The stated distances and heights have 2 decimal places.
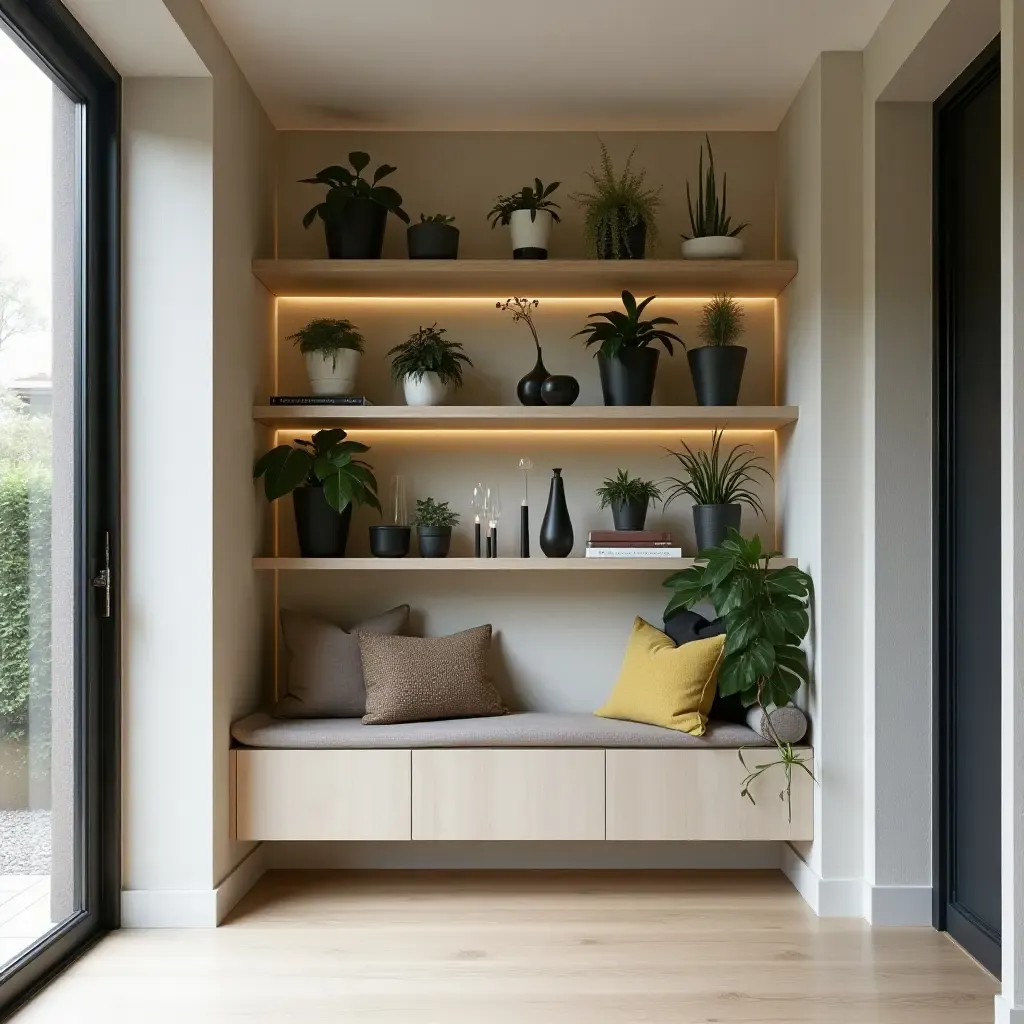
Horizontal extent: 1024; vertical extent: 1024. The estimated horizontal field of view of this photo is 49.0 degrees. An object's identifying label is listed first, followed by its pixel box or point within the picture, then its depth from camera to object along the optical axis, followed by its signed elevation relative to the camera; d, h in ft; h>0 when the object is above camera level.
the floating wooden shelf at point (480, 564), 12.46 -0.56
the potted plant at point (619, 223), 12.87 +3.36
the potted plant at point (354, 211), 12.77 +3.47
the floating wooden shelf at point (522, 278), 12.62 +2.73
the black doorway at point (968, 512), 10.02 +0.01
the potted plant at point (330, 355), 12.94 +1.85
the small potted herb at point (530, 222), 12.98 +3.39
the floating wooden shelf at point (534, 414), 12.50 +1.12
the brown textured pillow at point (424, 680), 12.26 -1.83
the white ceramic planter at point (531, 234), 12.98 +3.25
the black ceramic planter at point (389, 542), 12.79 -0.31
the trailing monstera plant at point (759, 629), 11.76 -1.21
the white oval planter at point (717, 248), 12.78 +3.04
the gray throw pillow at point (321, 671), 12.67 -1.77
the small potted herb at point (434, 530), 12.94 -0.18
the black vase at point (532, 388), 13.08 +1.47
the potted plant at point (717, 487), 12.76 +0.32
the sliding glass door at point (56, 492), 9.00 +0.21
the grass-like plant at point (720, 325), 12.94 +2.19
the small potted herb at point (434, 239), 12.89 +3.17
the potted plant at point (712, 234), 12.79 +3.28
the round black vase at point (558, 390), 12.87 +1.42
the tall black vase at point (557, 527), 12.95 -0.15
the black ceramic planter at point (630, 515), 13.03 -0.01
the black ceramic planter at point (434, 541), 12.93 -0.30
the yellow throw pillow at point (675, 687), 11.97 -1.88
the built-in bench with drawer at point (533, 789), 11.84 -2.90
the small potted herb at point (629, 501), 13.03 +0.15
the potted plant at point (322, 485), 12.50 +0.34
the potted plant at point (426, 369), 12.87 +1.68
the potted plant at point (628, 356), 12.74 +1.79
